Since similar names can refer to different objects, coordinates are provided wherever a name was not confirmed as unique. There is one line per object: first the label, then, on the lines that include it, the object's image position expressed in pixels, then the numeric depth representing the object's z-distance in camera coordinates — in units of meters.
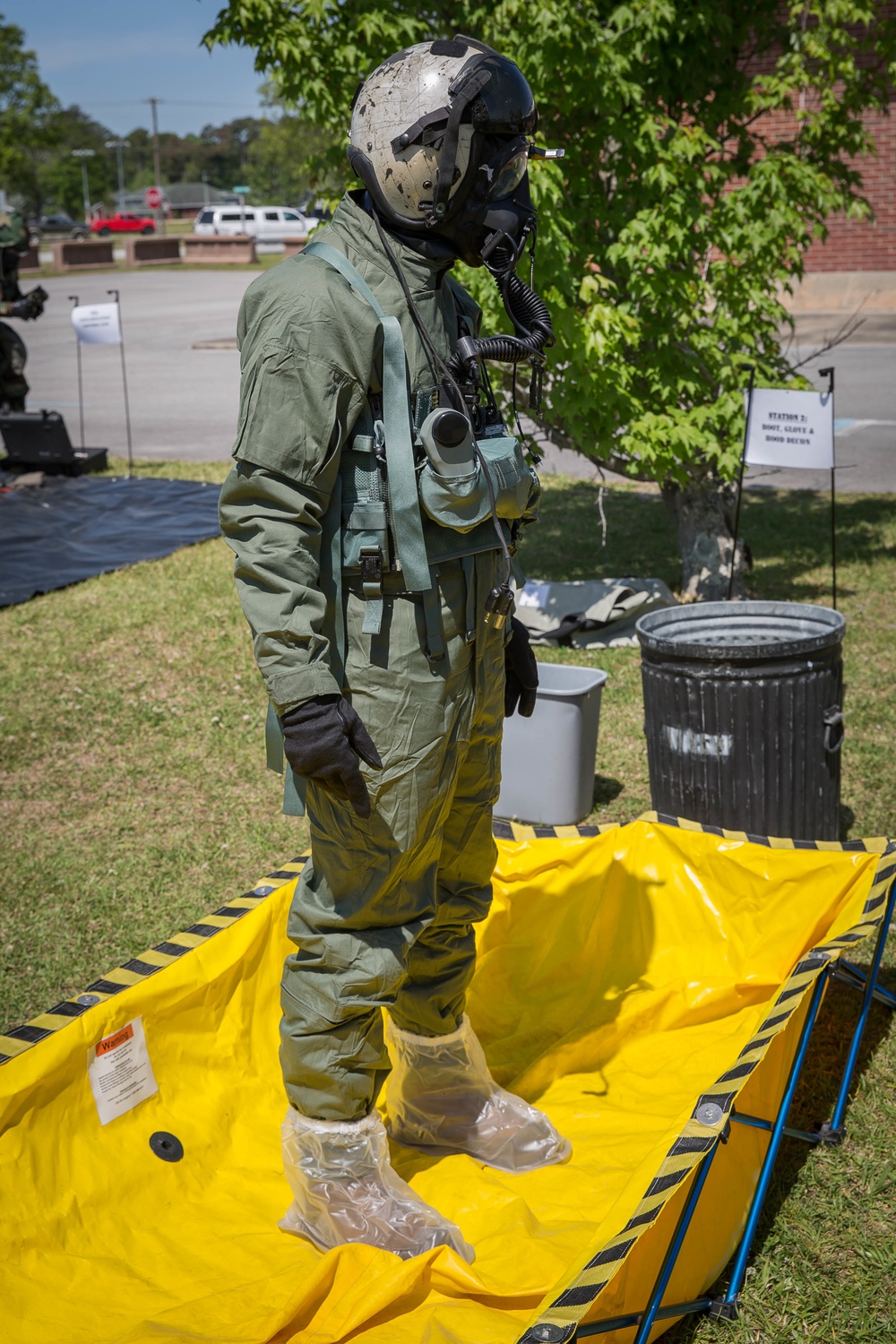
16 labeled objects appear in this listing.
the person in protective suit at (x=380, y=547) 2.09
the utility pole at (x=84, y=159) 70.00
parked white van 48.69
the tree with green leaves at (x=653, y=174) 5.82
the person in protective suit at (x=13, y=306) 10.99
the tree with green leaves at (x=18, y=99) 44.19
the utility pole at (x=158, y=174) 66.14
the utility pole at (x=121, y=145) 78.50
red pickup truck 56.80
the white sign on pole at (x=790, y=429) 5.35
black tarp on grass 8.09
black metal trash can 3.83
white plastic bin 4.34
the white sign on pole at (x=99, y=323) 10.83
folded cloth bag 6.38
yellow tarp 2.23
